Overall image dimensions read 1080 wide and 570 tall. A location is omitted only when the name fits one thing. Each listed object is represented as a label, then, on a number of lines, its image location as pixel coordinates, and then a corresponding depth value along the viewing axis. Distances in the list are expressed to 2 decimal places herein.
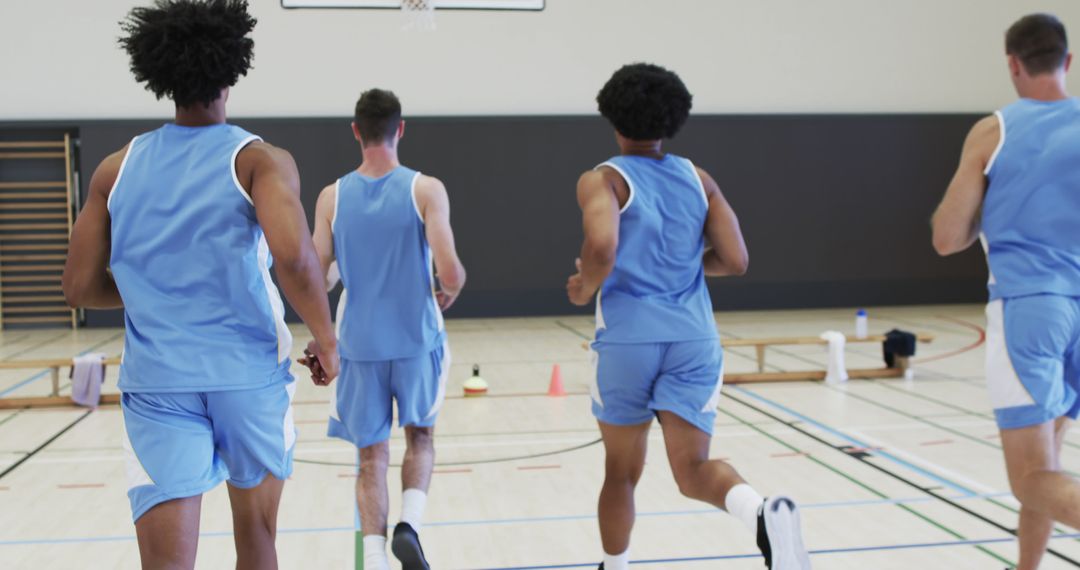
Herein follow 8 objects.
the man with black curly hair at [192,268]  2.08
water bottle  8.55
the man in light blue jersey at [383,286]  3.30
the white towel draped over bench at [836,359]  7.35
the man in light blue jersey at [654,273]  2.80
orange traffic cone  7.14
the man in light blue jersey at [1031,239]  2.61
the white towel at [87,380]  6.70
